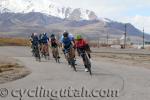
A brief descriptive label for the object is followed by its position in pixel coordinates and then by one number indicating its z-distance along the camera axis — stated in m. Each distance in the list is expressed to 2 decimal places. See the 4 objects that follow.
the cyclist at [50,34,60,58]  36.66
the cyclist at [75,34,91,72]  25.56
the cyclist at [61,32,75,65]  28.17
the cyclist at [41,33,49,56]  40.31
